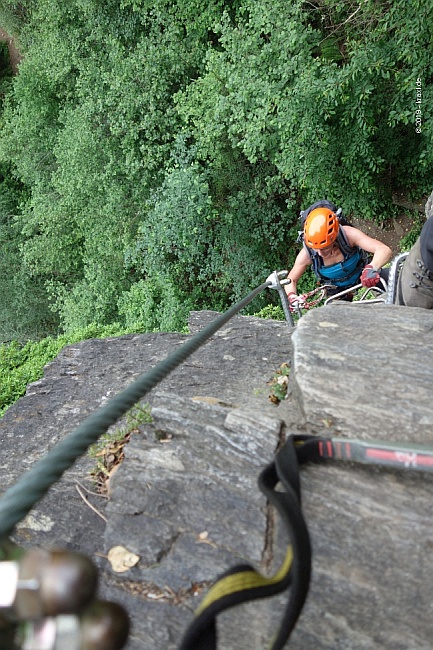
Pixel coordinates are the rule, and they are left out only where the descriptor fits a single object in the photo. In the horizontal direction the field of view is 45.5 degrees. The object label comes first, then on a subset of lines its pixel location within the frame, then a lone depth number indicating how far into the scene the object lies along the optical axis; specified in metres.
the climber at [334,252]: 5.49
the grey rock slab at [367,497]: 1.73
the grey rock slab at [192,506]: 2.01
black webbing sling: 1.20
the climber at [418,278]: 3.87
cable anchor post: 5.01
